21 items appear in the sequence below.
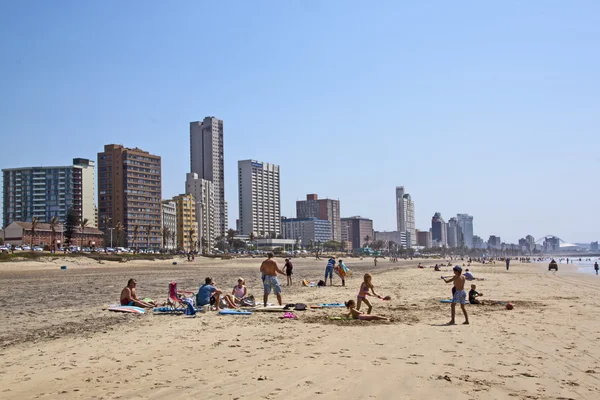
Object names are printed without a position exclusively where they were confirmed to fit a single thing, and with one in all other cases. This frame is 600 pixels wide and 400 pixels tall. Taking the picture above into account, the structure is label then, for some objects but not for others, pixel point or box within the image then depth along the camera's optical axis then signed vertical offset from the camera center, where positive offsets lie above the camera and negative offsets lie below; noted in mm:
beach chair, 15289 -1677
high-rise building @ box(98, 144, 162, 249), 148000 +13549
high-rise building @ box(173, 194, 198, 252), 169250 +6293
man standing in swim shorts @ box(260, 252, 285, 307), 16281 -1195
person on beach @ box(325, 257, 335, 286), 26578 -1468
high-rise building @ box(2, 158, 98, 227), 160750 +15367
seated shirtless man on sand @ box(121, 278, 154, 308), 16016 -1689
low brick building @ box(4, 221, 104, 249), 113750 +1704
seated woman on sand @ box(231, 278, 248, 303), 16727 -1636
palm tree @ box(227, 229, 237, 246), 173800 +949
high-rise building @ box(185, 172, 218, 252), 181500 +14228
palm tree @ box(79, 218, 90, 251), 113750 +2391
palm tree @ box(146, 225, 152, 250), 147838 +3266
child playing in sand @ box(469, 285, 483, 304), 17172 -2018
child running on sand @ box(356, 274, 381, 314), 14688 -1576
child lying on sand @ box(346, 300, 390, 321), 13211 -1965
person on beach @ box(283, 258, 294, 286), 26862 -1558
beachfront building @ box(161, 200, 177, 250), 159688 +5985
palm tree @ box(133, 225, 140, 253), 131650 +1339
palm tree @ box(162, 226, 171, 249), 140250 +1466
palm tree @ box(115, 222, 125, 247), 129025 +2525
